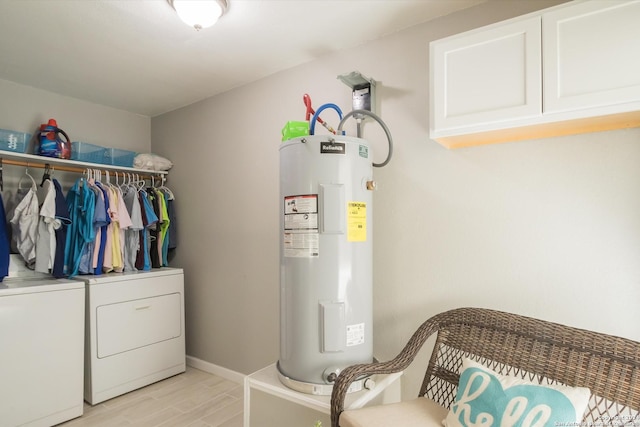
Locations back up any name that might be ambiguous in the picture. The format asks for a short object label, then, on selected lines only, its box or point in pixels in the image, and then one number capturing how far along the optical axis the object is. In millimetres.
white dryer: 2520
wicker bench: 1175
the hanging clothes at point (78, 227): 2648
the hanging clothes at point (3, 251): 2334
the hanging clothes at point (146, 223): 2994
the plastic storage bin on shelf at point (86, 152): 2916
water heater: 1576
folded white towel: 3229
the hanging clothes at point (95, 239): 2666
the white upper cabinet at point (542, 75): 1206
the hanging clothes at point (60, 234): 2584
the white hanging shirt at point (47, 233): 2480
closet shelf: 2482
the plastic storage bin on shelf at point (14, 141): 2480
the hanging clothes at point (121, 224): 2826
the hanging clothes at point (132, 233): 2922
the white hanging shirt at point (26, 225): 2461
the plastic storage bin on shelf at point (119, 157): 3098
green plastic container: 1782
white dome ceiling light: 1670
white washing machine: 2115
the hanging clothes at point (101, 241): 2705
